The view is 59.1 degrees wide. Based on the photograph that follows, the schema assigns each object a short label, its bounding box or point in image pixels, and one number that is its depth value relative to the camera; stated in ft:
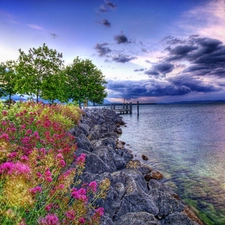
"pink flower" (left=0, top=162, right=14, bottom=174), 7.98
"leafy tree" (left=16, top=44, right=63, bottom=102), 103.81
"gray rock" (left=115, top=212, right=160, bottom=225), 14.98
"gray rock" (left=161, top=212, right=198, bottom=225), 19.00
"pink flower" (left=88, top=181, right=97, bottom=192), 11.18
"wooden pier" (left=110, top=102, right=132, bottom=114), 247.31
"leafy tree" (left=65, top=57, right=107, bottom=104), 167.91
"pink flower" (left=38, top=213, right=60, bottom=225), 7.08
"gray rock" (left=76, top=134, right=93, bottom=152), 30.48
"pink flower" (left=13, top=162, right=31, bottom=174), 7.19
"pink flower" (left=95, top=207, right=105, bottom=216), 10.75
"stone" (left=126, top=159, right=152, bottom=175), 34.57
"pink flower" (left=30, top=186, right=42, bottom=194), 7.56
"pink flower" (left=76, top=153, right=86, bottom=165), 11.61
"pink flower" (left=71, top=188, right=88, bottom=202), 9.60
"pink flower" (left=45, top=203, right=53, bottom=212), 9.66
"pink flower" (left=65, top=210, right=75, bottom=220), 9.29
